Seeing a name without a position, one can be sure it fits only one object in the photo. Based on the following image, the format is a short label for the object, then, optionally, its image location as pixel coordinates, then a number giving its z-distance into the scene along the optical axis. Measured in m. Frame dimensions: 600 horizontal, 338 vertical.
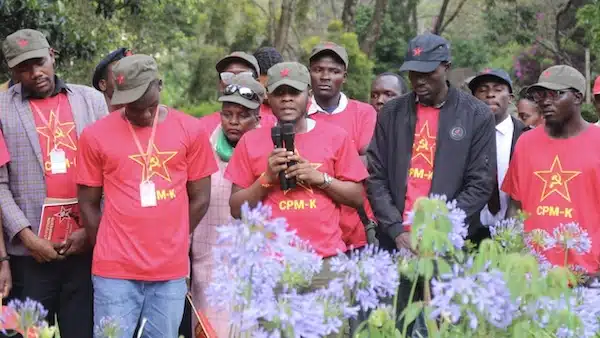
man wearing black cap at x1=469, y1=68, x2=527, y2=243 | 6.28
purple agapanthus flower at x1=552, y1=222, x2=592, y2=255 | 4.09
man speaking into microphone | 5.25
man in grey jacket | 5.62
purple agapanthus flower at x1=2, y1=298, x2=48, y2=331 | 2.82
